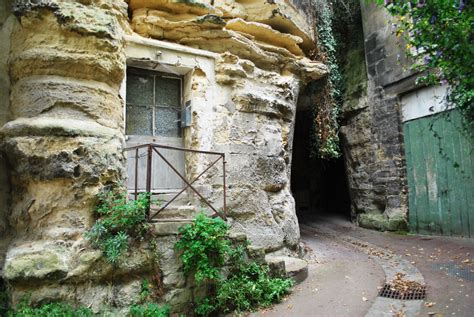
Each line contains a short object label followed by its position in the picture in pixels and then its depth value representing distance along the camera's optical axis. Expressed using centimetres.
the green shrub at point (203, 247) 372
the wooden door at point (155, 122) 493
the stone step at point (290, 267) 448
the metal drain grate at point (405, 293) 395
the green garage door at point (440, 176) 649
